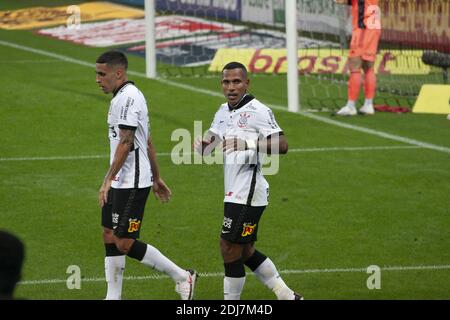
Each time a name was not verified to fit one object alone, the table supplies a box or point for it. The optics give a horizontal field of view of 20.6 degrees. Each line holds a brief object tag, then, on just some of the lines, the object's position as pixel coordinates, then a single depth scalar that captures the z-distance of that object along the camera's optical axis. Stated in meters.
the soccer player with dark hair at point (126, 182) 10.75
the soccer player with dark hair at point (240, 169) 10.32
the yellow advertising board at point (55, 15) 36.25
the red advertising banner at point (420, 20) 25.33
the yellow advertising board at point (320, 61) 25.78
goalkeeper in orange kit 21.58
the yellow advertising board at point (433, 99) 22.30
